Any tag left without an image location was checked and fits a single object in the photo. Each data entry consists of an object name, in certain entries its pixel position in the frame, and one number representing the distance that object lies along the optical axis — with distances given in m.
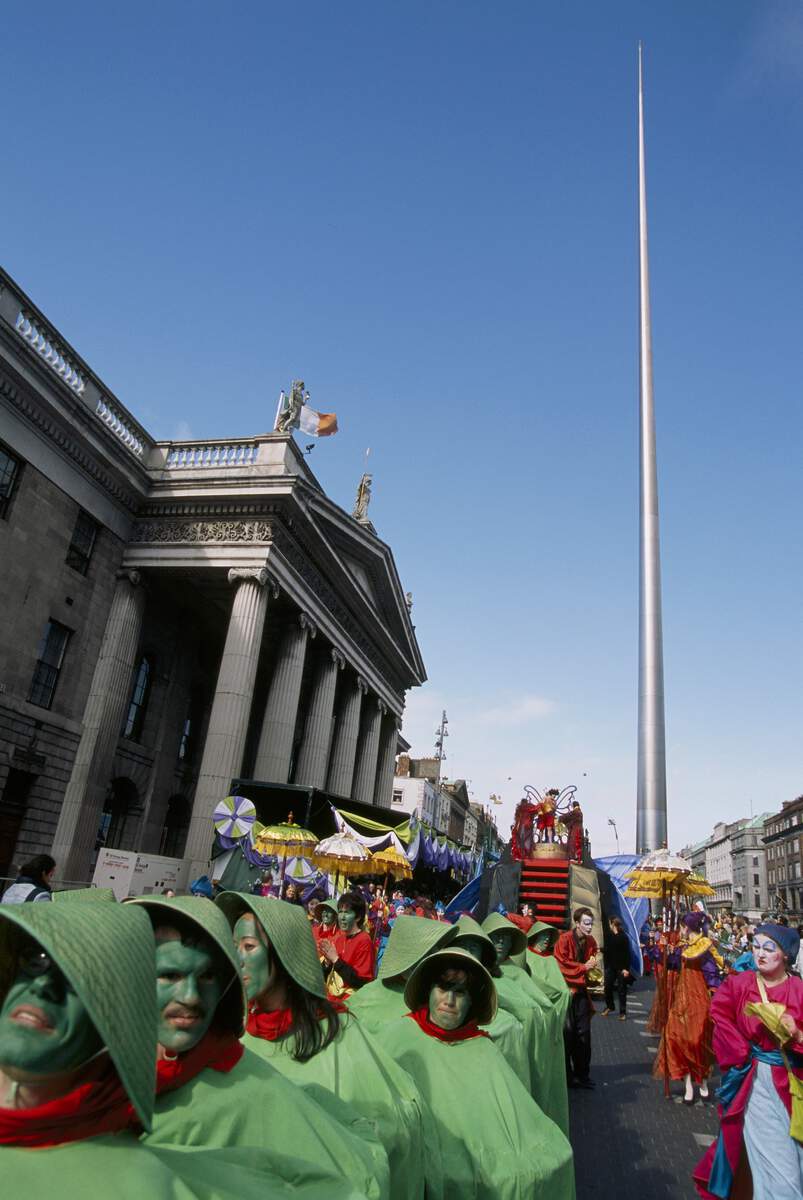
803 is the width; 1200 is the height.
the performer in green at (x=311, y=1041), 2.86
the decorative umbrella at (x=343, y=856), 14.89
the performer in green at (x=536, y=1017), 5.49
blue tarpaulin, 20.97
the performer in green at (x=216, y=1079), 2.11
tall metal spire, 29.45
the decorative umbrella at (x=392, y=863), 15.77
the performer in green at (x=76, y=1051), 1.26
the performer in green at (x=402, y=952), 3.83
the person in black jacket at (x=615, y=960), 16.20
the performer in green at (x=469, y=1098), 3.08
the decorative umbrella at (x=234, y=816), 17.30
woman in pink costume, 4.84
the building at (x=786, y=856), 96.63
